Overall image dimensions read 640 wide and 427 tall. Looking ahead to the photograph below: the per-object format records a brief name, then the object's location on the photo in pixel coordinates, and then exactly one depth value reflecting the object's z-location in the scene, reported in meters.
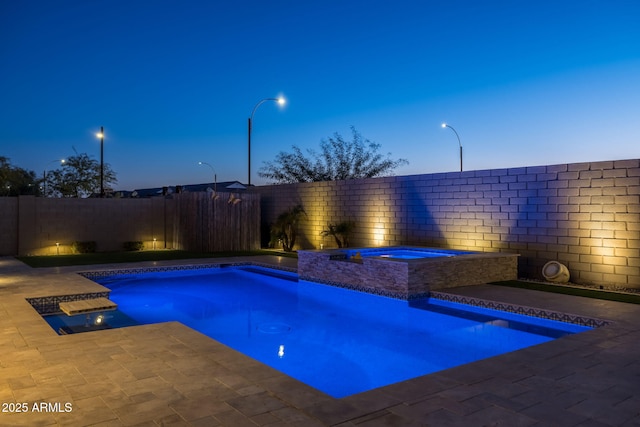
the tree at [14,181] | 31.88
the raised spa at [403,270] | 9.07
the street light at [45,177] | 34.34
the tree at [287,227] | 17.69
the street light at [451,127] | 19.20
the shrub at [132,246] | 17.61
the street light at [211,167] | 28.62
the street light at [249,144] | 17.84
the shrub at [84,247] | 16.41
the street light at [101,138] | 22.23
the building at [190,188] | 22.60
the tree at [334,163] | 32.12
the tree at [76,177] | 36.19
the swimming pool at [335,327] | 5.73
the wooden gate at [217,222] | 17.20
